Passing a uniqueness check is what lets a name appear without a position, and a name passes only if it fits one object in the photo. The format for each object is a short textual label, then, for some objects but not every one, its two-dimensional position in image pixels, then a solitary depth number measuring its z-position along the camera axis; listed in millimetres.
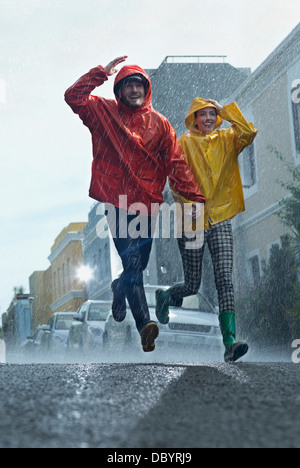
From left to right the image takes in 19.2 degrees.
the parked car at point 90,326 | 13627
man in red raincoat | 5570
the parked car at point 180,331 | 11078
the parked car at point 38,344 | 21531
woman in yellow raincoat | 5910
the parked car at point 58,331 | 19062
